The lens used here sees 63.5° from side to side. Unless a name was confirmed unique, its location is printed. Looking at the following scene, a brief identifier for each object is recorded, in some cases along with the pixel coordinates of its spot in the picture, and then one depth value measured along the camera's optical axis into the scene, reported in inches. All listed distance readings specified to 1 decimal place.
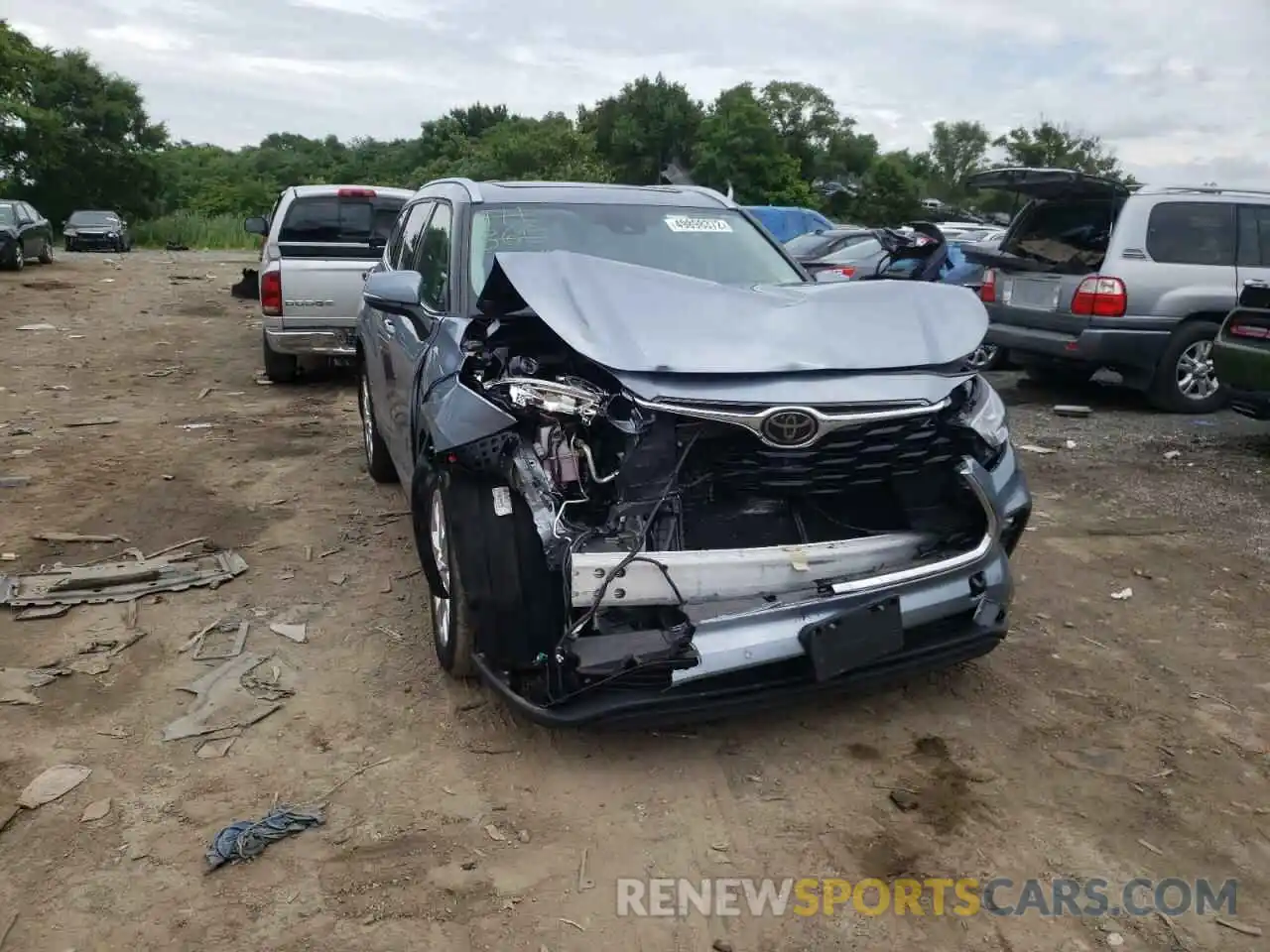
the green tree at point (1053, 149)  2043.8
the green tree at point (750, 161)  1878.7
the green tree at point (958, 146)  2994.6
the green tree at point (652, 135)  2112.5
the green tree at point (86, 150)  1863.9
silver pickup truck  356.2
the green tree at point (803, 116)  2274.9
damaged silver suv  120.4
